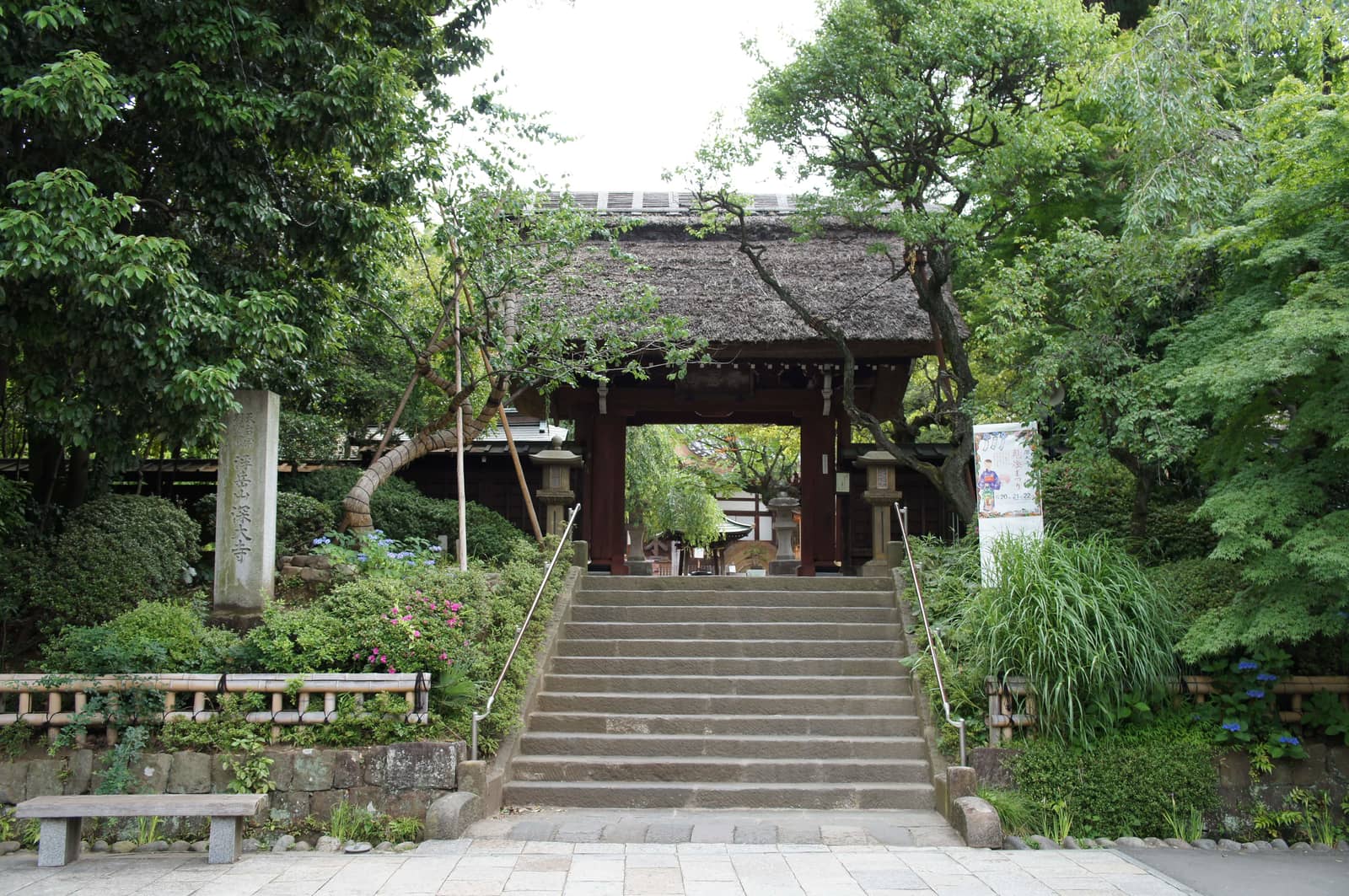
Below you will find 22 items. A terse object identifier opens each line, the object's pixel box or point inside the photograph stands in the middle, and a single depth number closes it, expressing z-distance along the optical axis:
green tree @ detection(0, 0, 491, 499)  6.00
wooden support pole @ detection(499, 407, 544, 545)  9.74
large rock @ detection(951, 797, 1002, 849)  5.98
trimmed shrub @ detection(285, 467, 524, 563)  10.69
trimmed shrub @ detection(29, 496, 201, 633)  7.41
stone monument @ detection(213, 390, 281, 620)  7.72
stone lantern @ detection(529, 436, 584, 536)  11.30
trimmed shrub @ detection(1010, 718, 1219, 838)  6.40
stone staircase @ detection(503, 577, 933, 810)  7.05
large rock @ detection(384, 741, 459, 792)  6.30
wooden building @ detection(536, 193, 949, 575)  11.51
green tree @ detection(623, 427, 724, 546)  19.12
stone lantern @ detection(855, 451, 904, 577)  10.85
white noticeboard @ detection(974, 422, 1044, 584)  8.04
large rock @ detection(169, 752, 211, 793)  6.27
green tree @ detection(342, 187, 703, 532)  9.09
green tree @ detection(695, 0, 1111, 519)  8.99
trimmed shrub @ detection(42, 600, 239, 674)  6.50
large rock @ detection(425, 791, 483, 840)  6.05
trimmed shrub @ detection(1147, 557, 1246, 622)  7.02
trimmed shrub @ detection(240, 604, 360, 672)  6.58
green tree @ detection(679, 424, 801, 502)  22.17
